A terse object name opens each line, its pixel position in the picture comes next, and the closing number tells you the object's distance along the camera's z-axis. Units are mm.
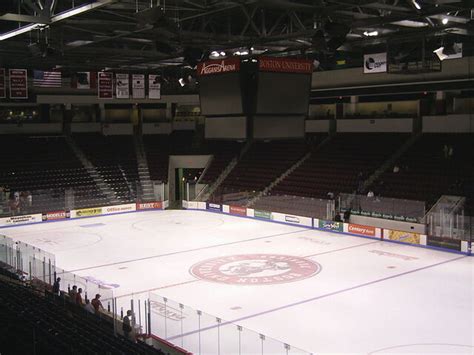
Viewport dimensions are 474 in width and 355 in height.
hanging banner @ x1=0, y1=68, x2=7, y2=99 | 22141
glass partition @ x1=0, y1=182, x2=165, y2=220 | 26594
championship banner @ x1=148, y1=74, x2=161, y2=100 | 24109
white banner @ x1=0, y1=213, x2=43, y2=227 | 26234
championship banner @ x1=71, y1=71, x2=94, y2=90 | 25297
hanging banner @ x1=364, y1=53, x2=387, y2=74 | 20688
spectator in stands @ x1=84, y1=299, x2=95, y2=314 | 11422
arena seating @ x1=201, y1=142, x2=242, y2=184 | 33531
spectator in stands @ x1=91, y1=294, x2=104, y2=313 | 11406
